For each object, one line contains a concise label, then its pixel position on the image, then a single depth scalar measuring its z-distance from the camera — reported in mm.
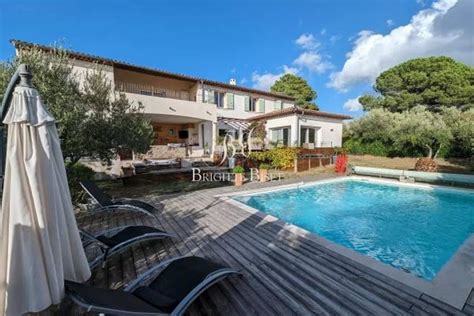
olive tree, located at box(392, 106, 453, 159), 21656
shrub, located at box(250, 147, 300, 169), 22281
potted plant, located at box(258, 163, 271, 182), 17109
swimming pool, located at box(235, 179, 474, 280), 7922
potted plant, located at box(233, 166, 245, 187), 15492
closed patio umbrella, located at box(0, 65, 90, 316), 2752
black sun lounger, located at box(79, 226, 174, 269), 5196
